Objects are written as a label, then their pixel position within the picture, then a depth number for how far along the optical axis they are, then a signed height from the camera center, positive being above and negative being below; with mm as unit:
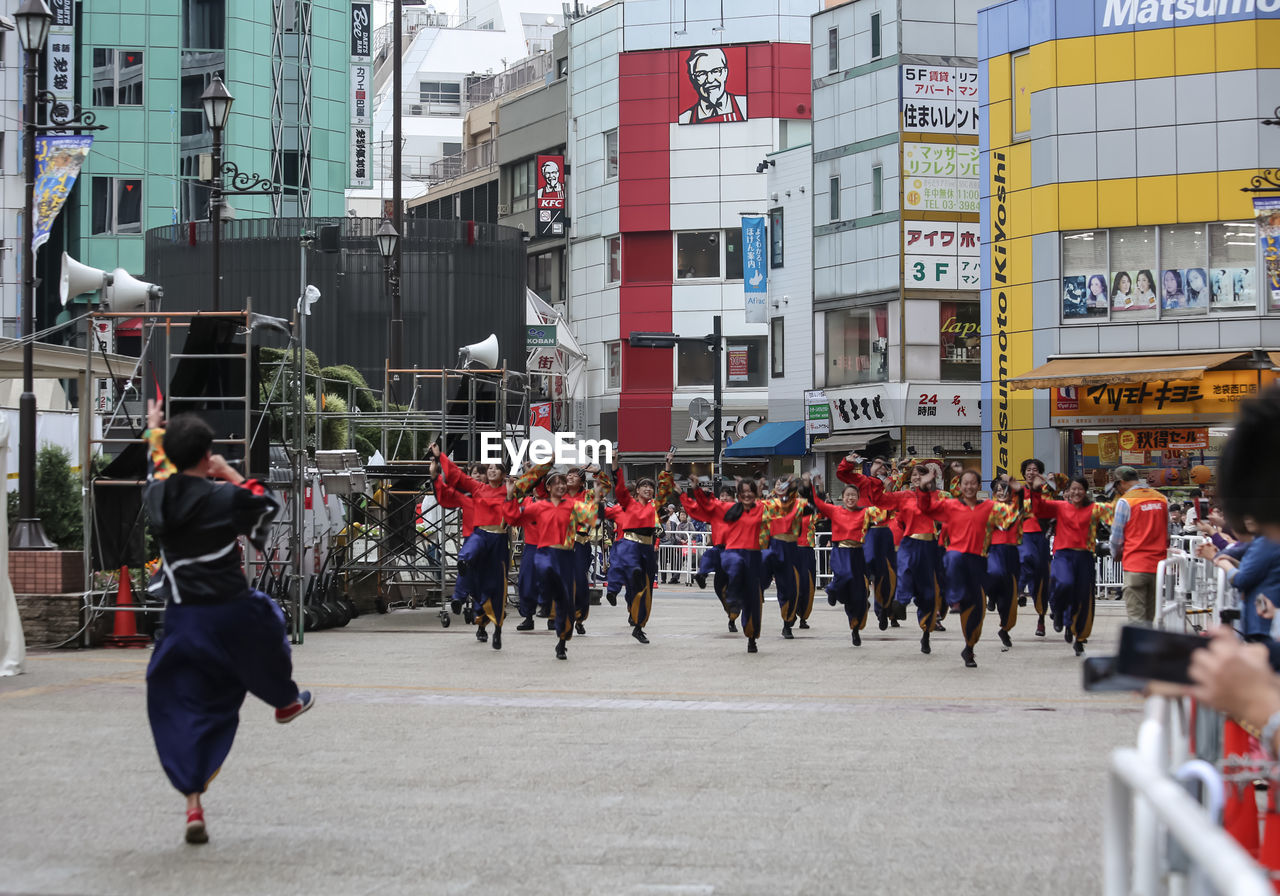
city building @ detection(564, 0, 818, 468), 57312 +8704
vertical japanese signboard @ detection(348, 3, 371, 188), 57125 +11821
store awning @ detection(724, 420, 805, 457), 47762 -147
